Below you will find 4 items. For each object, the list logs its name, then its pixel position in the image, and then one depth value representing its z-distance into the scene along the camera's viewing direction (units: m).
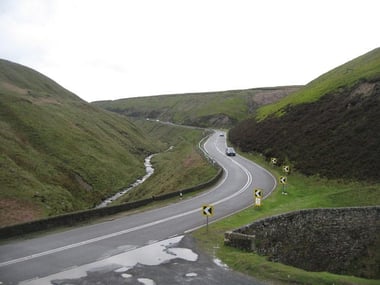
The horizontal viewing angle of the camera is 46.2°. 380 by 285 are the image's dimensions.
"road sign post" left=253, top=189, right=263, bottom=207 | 29.12
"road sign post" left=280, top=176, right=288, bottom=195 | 36.15
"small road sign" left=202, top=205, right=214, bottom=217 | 22.09
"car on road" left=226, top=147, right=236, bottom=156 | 65.19
